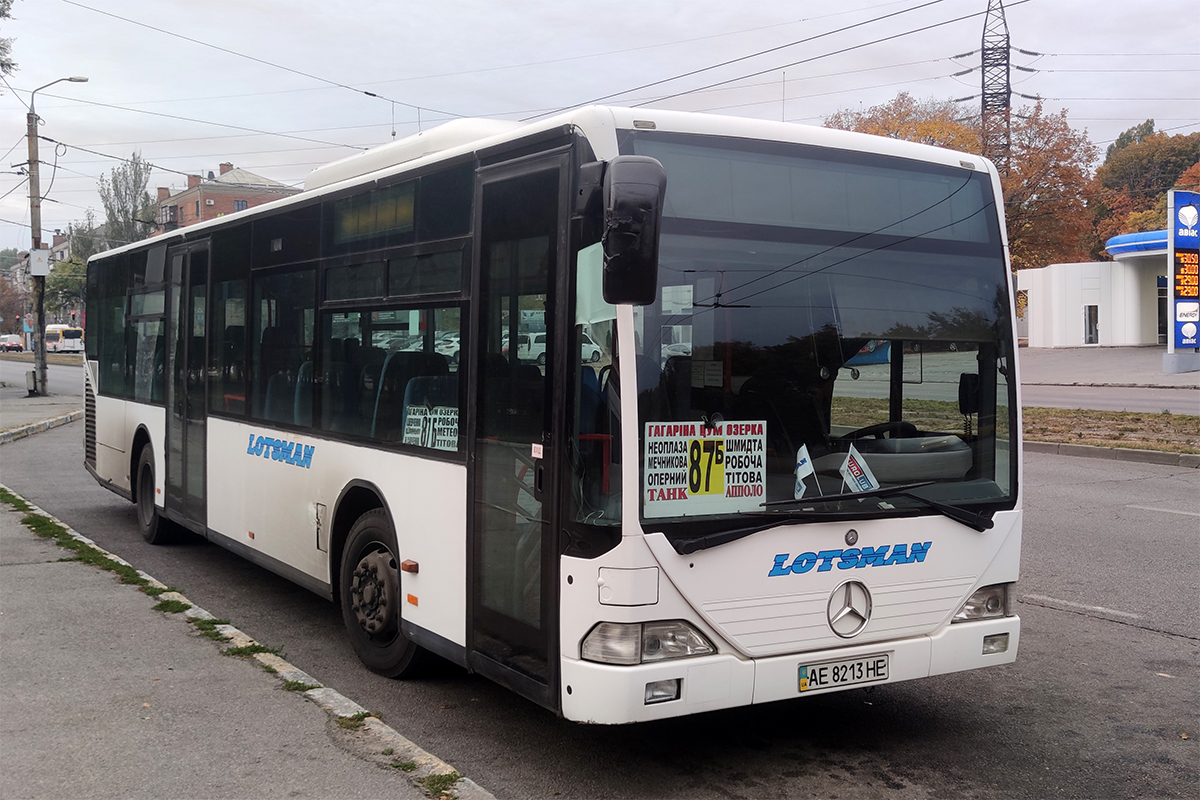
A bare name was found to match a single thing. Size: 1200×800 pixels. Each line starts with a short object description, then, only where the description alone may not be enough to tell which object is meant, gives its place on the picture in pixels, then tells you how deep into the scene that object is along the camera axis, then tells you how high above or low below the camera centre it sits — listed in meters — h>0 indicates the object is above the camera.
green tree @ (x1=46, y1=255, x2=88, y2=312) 84.75 +6.19
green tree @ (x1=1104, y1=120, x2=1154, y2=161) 95.19 +20.20
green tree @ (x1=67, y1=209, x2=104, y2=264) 78.44 +9.15
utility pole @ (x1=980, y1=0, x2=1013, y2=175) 48.84 +13.06
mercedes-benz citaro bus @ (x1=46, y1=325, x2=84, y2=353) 99.75 +2.07
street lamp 31.97 +4.44
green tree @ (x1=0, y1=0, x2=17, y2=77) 29.44 +8.48
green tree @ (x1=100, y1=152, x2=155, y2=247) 76.25 +11.42
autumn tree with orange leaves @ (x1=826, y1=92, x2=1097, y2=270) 49.00 +8.89
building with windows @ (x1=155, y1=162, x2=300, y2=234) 92.56 +15.09
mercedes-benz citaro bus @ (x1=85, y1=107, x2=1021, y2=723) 4.21 -0.22
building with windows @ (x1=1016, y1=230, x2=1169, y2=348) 49.98 +3.18
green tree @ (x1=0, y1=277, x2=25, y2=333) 128.25 +6.90
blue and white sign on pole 33.22 +3.54
